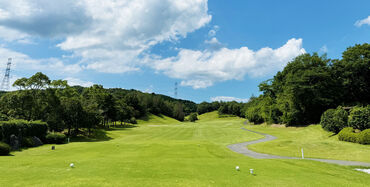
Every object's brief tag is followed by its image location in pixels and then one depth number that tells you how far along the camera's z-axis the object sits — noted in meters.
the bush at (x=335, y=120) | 39.28
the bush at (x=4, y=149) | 20.65
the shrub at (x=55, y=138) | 36.06
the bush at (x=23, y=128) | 29.27
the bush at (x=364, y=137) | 29.54
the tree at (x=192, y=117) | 161.12
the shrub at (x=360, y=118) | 34.25
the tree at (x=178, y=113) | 170.50
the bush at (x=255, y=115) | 91.03
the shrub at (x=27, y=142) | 30.65
